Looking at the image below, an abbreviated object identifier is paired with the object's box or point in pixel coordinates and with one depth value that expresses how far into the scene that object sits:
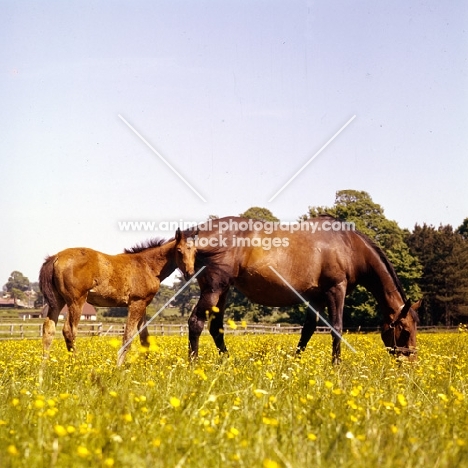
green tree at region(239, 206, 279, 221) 64.35
